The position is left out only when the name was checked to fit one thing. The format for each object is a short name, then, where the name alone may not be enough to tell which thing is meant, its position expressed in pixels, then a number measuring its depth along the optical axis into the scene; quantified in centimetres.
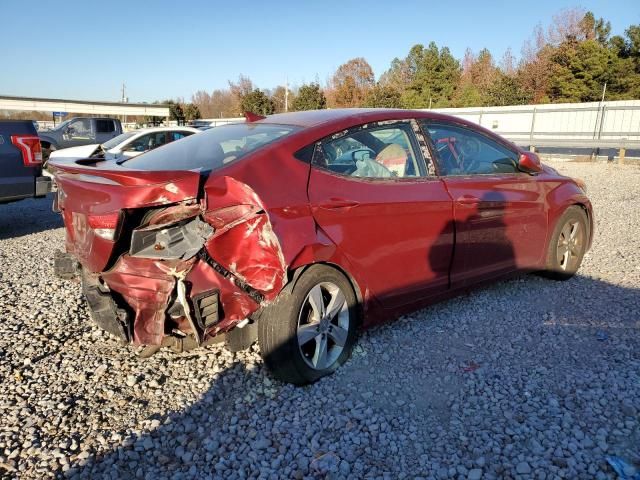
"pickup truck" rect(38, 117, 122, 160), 1942
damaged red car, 271
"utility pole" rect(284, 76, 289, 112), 5281
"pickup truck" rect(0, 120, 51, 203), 687
